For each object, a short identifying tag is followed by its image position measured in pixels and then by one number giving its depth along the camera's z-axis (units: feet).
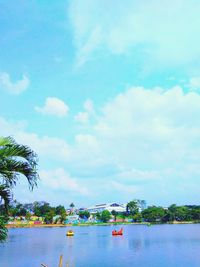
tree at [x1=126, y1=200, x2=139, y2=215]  383.45
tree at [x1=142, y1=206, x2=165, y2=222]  353.31
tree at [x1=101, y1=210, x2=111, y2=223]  384.88
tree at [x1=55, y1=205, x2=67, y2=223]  368.27
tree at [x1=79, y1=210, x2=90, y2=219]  404.61
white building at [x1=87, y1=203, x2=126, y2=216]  474.12
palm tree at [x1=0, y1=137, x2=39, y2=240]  17.65
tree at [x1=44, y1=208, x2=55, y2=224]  367.66
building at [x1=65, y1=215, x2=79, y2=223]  392.68
